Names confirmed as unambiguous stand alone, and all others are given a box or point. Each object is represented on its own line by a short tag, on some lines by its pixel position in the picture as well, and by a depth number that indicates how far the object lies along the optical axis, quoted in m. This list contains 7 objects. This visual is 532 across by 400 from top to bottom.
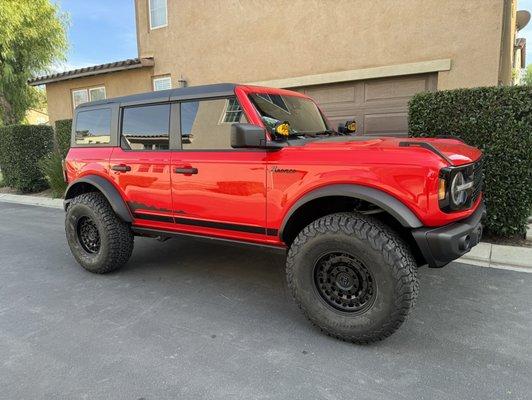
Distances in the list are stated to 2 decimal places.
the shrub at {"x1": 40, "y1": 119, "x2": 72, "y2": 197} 10.13
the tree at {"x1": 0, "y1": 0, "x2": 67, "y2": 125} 12.87
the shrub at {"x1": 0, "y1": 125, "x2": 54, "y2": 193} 11.14
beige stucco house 6.93
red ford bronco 2.68
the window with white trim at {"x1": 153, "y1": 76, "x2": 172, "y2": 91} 11.31
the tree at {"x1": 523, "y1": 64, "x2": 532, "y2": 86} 38.56
